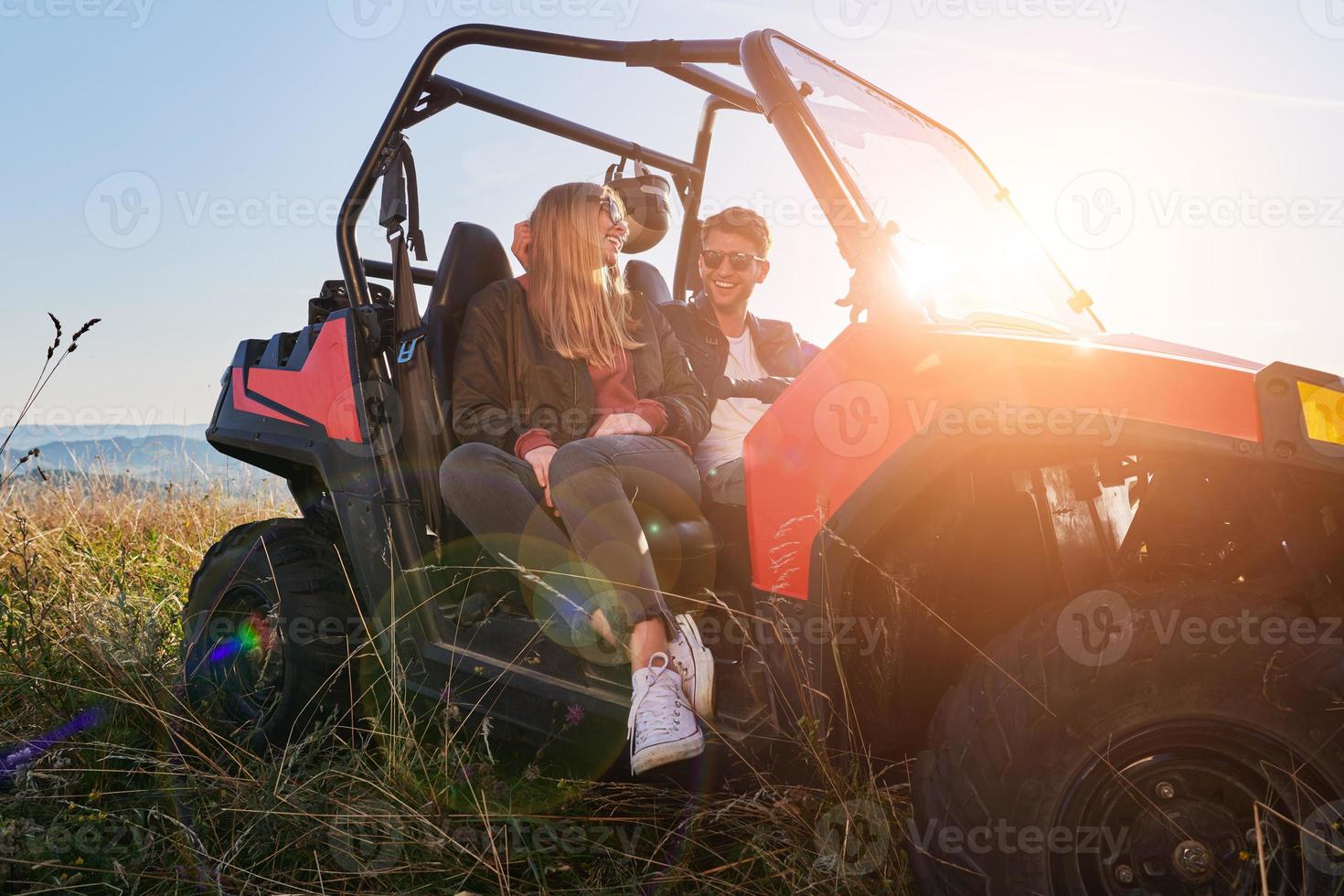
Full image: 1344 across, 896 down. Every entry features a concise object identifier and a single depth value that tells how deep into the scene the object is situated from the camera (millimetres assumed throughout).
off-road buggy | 1546
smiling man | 3279
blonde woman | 2168
